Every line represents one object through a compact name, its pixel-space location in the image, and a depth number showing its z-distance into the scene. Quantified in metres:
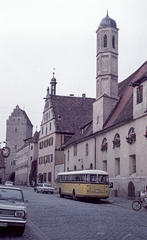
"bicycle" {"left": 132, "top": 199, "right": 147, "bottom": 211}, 23.72
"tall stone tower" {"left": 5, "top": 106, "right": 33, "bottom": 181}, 104.00
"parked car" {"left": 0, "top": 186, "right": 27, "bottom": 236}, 12.00
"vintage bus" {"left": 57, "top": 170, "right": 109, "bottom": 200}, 30.33
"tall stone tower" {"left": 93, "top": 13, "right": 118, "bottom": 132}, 44.12
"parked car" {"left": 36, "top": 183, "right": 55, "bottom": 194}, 46.50
